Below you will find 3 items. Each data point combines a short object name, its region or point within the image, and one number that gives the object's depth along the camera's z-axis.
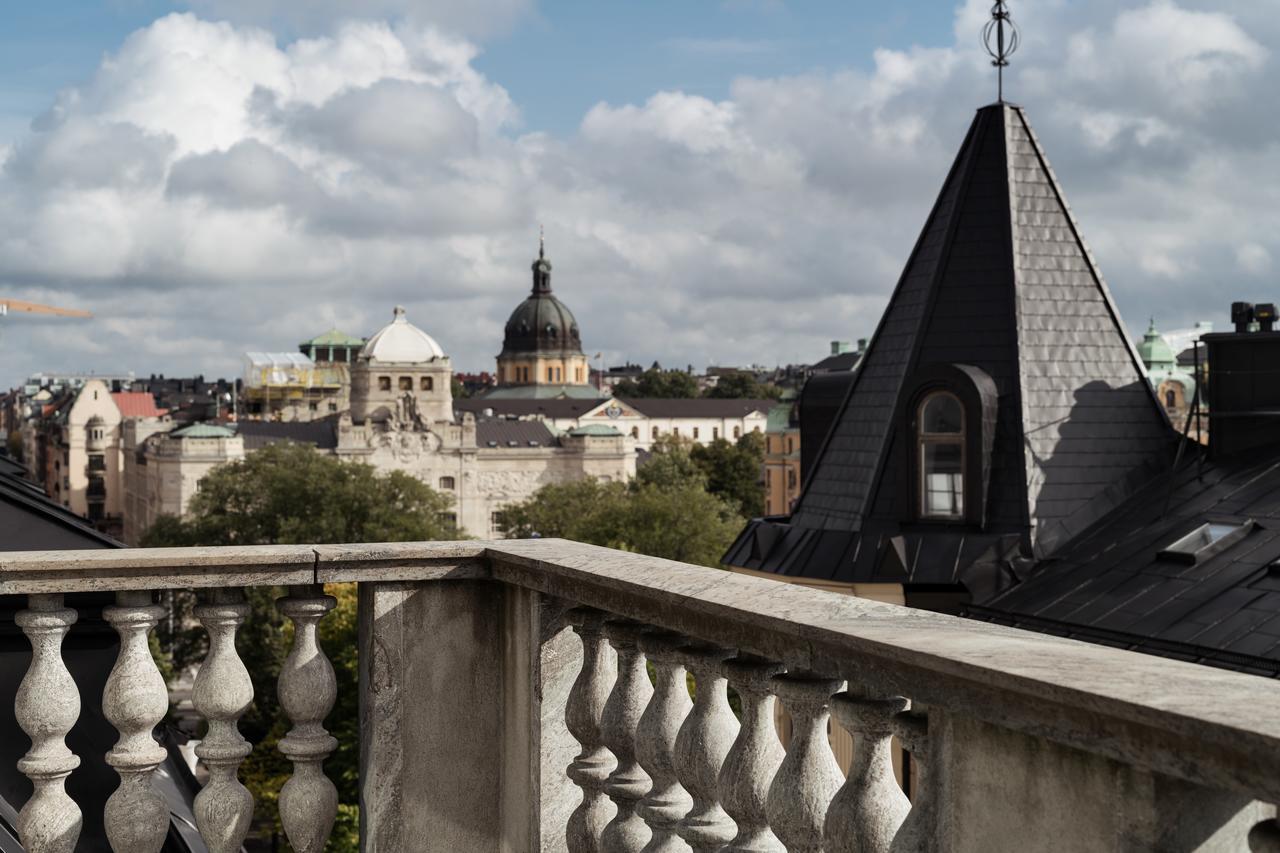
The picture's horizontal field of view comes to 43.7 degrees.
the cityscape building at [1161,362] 77.10
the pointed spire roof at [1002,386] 21.19
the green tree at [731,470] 121.88
